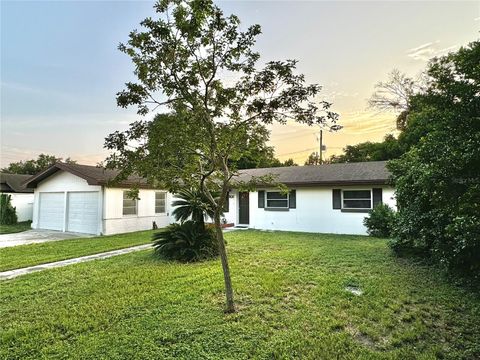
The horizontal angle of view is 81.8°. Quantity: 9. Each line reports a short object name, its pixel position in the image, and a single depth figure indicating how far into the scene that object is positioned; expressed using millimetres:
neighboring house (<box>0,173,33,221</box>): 18812
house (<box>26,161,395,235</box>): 12711
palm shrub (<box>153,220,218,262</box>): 7918
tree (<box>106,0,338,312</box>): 3824
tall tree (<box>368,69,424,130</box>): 23062
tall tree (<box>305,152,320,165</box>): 35688
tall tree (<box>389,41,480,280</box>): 3752
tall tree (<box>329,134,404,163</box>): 22453
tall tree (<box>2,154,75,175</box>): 39250
